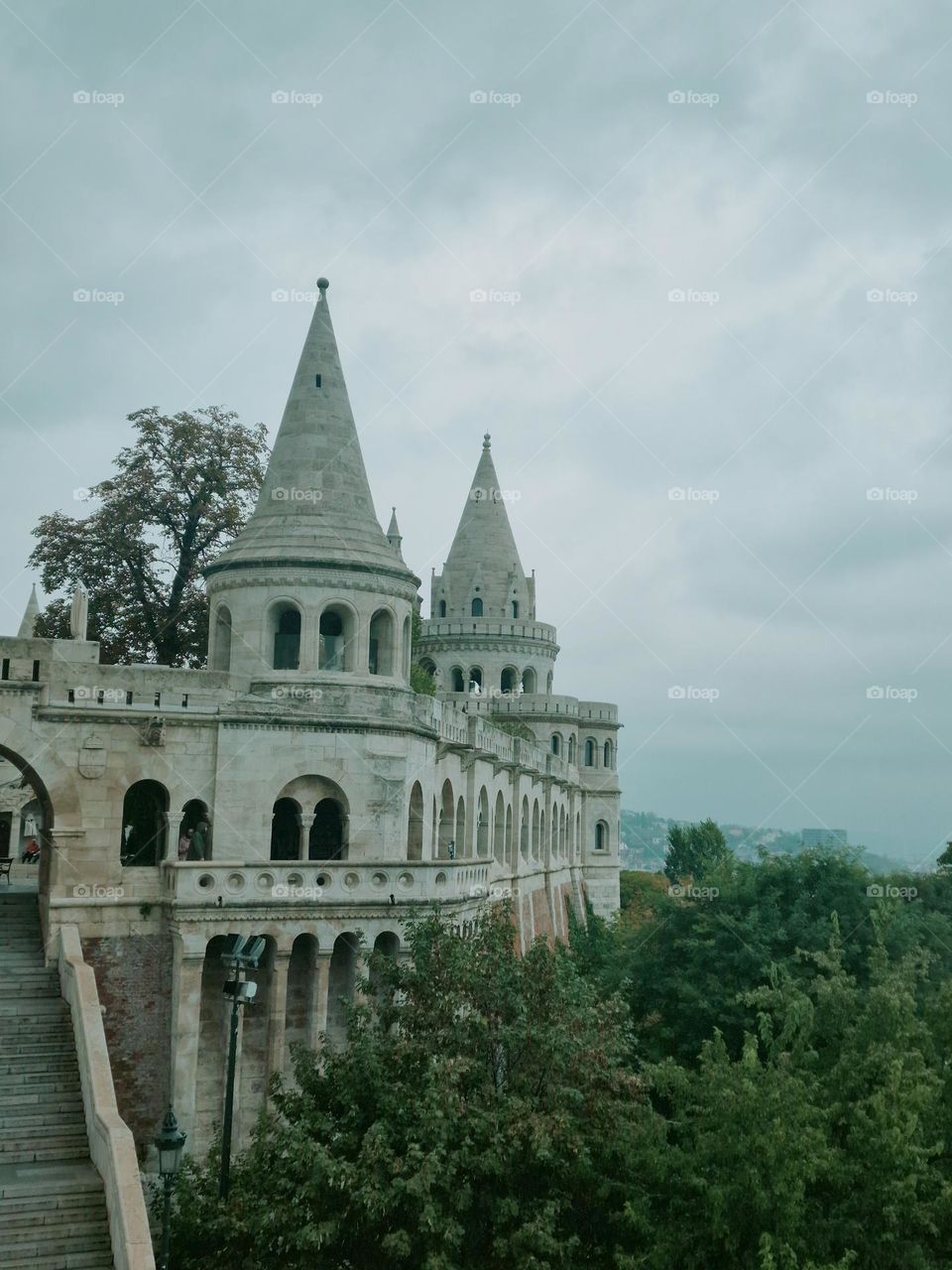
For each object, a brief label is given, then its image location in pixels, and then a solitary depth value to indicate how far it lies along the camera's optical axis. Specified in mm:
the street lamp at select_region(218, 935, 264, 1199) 15366
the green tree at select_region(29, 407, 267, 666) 33719
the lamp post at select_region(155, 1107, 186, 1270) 14055
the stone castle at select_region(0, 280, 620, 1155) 21672
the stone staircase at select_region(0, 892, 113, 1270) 15227
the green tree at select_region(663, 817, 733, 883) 78625
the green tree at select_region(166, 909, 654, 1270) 13492
